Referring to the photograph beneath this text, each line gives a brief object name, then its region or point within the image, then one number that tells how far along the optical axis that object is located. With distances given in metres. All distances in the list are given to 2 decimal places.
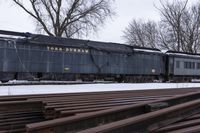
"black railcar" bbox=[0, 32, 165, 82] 12.95
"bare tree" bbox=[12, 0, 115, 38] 24.64
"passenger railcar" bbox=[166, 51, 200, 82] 19.33
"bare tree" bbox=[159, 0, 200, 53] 34.59
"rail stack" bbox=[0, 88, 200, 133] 2.44
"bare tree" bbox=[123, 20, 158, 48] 39.56
